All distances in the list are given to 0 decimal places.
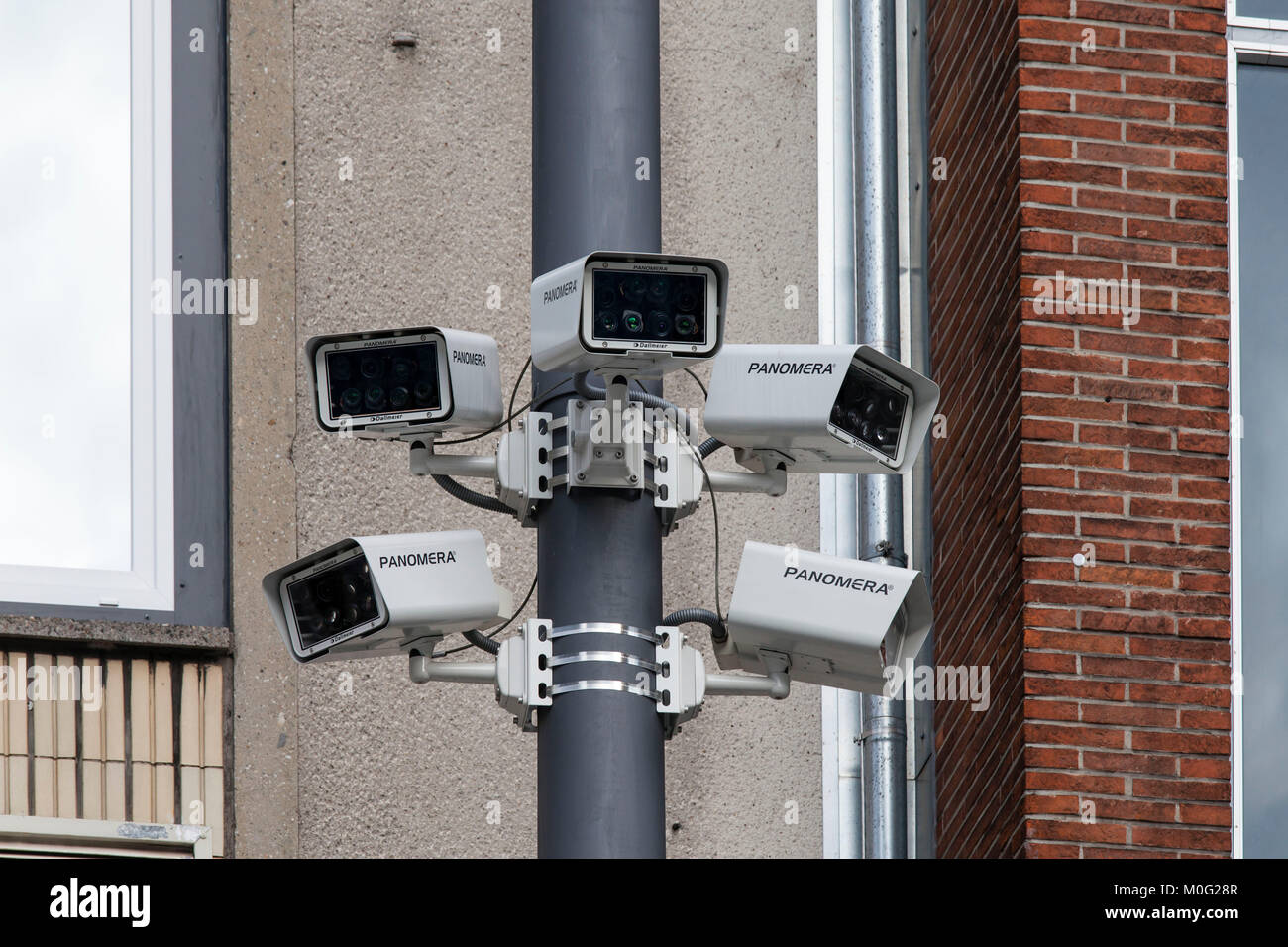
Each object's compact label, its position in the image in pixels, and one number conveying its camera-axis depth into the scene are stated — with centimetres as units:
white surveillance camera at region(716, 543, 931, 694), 980
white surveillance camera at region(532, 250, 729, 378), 923
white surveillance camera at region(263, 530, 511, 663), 993
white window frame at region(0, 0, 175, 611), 1586
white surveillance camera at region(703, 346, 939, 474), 984
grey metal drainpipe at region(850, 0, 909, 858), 1603
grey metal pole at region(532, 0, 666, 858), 929
